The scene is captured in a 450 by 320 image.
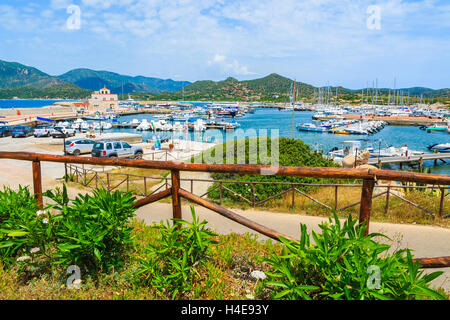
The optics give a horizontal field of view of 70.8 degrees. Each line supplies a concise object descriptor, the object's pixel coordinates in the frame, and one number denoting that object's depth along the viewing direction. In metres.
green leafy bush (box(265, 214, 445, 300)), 1.99
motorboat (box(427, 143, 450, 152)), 42.80
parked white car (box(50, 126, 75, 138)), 32.68
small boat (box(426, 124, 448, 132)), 71.00
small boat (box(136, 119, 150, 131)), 63.06
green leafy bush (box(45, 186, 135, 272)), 2.67
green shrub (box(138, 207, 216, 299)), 2.58
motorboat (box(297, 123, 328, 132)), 71.12
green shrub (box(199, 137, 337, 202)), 10.27
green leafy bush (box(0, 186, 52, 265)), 2.86
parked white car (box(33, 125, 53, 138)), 34.84
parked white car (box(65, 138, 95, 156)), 23.55
